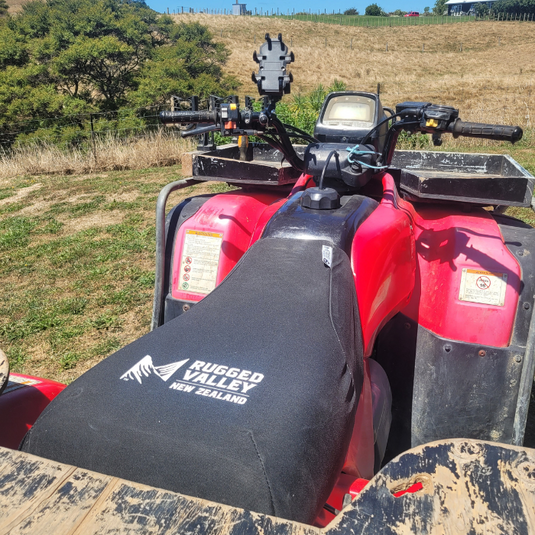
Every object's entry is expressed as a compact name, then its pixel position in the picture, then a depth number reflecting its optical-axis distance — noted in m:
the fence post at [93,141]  12.32
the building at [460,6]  91.72
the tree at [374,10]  82.44
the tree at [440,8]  91.05
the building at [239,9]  70.81
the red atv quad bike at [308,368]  1.02
